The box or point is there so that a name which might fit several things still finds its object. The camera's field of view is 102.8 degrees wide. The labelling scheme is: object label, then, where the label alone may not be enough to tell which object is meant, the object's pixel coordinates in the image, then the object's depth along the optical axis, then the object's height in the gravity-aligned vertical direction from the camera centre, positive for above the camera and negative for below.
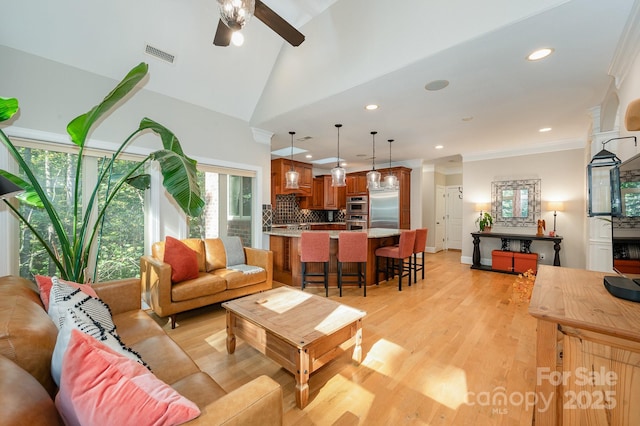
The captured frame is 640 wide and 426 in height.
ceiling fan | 1.47 +1.45
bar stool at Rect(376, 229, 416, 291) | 4.12 -0.63
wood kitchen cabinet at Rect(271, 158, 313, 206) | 6.09 +0.96
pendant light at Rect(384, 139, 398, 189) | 4.70 +0.62
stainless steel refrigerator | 6.86 +0.12
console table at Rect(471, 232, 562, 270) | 4.89 -0.57
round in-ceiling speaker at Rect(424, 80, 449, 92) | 2.78 +1.43
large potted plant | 2.07 +0.25
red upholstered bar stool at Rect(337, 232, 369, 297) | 3.88 -0.53
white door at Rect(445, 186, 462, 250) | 8.24 -0.15
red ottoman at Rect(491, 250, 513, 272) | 5.20 -0.97
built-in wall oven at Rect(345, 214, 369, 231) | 7.45 -0.22
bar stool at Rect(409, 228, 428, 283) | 4.55 -0.51
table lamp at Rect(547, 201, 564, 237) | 5.04 +0.14
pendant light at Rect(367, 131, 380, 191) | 4.57 +0.62
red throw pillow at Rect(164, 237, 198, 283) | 2.92 -0.54
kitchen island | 4.37 -0.75
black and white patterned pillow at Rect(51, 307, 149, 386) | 0.89 -0.49
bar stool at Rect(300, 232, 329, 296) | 3.86 -0.52
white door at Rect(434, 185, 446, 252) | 8.02 -0.18
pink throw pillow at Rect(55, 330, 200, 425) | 0.70 -0.52
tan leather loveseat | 2.74 -0.80
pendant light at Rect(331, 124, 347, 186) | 4.37 +0.65
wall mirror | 5.39 +0.24
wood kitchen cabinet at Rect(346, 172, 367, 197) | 7.57 +0.89
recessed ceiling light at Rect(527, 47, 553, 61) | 2.25 +1.44
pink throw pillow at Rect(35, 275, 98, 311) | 1.49 -0.45
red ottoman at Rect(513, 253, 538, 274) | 4.98 -0.95
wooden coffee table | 1.68 -0.82
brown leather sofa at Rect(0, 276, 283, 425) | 0.68 -0.58
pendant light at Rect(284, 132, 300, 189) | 4.35 +0.59
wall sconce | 1.99 +0.22
